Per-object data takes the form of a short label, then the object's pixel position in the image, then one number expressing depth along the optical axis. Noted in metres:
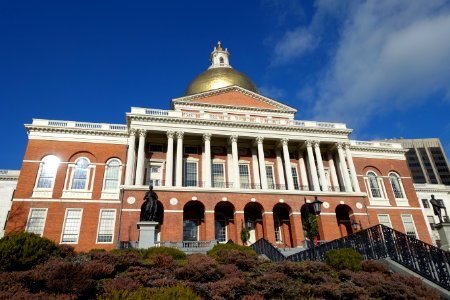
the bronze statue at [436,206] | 23.52
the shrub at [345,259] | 12.99
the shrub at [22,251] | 11.95
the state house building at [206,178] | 31.83
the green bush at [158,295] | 6.63
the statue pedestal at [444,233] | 20.12
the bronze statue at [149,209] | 21.80
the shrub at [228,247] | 19.25
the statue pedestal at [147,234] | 20.83
